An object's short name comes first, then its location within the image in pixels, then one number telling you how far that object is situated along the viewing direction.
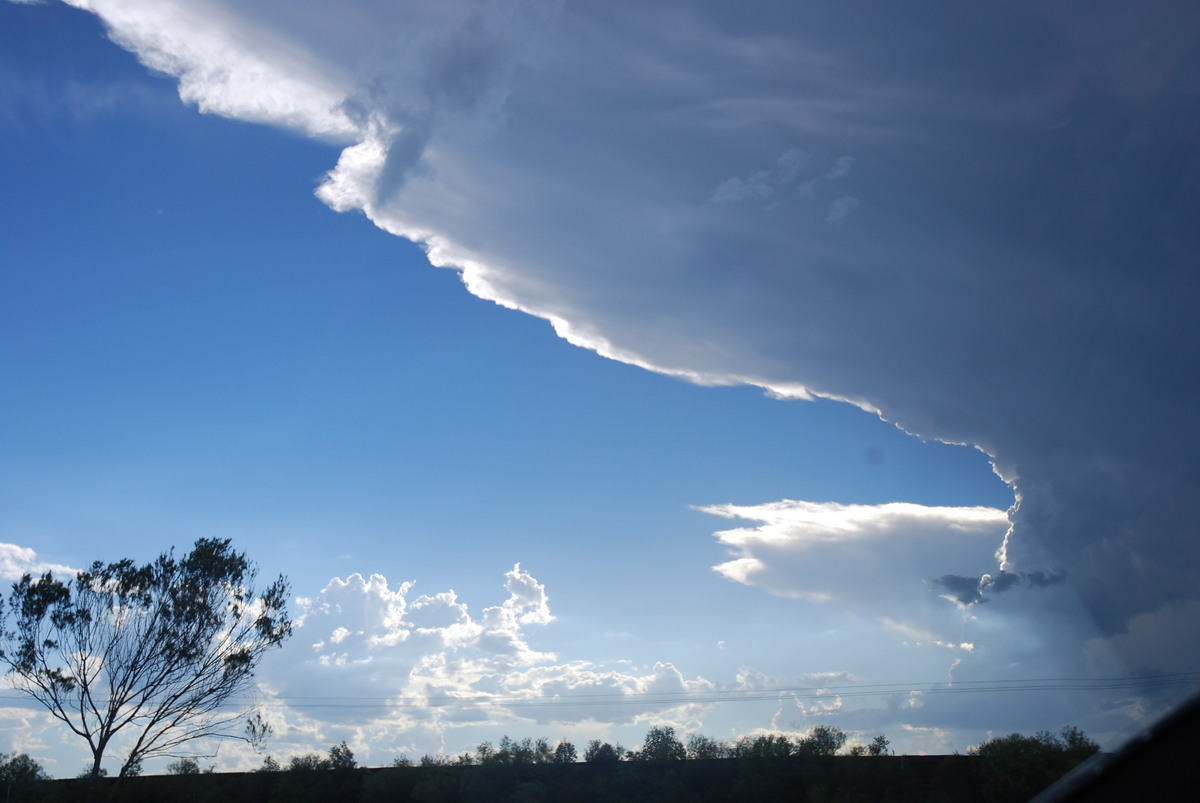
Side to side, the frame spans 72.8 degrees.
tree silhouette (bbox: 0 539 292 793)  38.91
